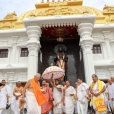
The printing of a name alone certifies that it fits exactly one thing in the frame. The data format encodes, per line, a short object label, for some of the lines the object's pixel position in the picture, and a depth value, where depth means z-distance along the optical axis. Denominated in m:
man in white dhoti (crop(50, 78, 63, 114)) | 6.61
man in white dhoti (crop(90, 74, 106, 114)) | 5.70
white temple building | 10.46
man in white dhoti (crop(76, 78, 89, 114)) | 6.61
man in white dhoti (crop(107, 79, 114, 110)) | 7.11
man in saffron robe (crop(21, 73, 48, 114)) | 4.84
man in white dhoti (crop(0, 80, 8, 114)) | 7.12
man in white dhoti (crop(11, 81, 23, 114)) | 7.03
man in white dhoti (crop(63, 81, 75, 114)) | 6.66
